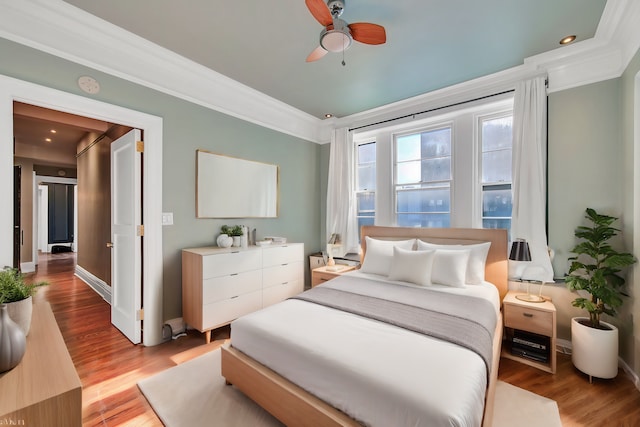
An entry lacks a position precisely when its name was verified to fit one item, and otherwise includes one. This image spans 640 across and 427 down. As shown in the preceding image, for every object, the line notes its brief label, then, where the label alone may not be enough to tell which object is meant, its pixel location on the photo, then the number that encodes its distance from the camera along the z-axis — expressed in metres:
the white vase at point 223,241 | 3.03
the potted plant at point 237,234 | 3.19
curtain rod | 2.94
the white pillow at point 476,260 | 2.67
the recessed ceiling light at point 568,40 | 2.27
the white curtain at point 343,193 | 4.07
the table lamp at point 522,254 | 2.42
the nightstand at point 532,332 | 2.24
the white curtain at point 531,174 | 2.59
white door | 2.60
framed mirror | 3.03
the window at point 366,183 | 4.10
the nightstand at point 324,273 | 3.48
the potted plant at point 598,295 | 2.05
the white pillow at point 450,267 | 2.56
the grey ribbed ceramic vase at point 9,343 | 1.02
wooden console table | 0.88
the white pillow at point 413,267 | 2.61
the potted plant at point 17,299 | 1.26
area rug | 1.69
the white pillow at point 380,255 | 2.98
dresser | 2.64
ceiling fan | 1.78
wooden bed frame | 1.31
